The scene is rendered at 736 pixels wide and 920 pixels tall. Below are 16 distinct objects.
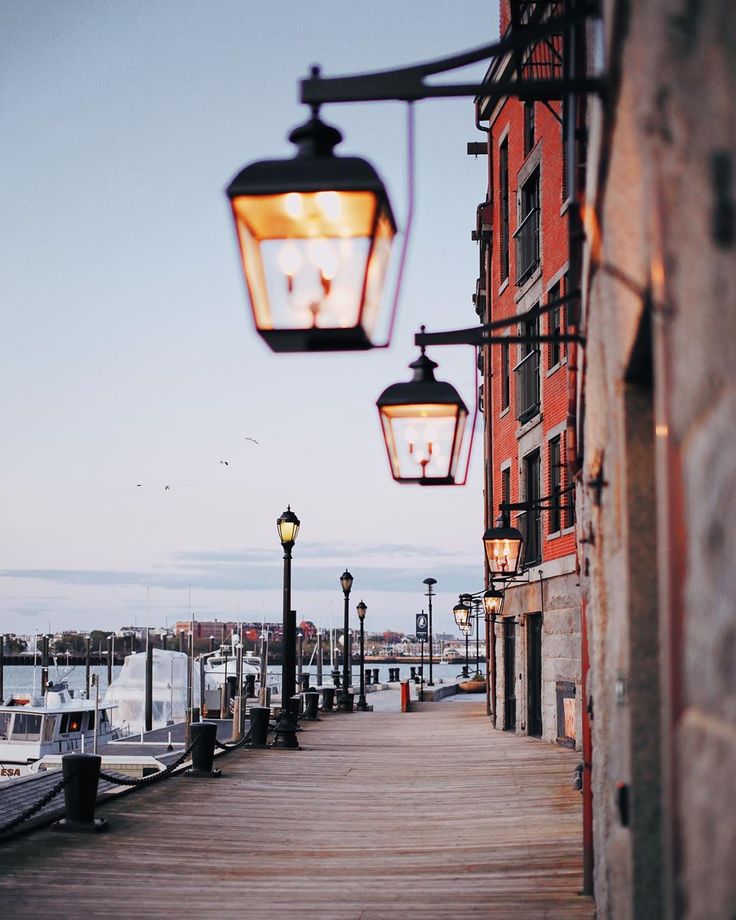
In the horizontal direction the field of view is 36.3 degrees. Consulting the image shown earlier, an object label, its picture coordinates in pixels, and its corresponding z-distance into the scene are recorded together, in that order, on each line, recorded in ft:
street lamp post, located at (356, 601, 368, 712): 139.44
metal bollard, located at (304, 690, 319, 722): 103.60
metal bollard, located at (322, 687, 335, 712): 119.74
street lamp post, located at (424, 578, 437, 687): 202.59
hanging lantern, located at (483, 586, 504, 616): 92.79
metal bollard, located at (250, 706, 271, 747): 72.08
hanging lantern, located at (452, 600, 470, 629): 135.44
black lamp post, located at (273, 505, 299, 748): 71.72
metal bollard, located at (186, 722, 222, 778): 55.01
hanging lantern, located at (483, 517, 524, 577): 66.80
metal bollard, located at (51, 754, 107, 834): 38.04
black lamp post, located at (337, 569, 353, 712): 123.03
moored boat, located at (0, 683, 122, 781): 128.67
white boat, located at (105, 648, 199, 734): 231.71
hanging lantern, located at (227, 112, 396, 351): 13.83
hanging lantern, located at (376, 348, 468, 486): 24.18
